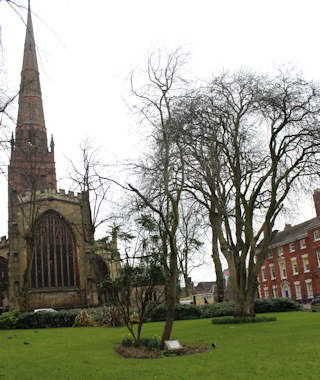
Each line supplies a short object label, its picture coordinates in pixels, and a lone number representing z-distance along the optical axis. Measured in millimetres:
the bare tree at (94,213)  25109
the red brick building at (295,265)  43756
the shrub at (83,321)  20922
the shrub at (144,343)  10448
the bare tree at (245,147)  15867
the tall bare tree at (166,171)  10906
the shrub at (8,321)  20953
